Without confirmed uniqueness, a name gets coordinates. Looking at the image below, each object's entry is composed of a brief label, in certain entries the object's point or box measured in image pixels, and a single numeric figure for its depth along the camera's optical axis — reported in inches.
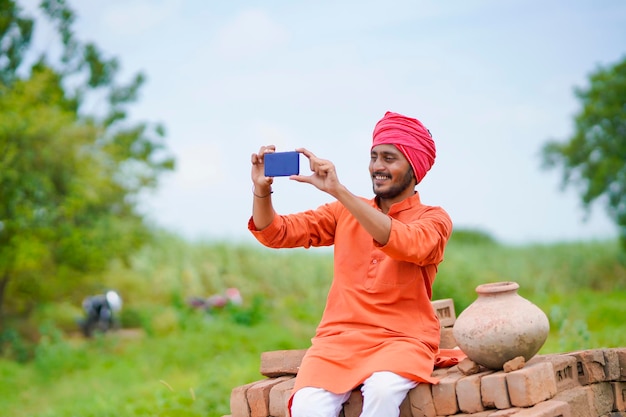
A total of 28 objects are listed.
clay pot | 149.7
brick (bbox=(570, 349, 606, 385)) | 169.5
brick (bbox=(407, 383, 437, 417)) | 149.2
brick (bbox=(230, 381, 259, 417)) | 166.9
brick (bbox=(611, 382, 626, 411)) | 173.4
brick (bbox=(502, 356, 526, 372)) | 148.7
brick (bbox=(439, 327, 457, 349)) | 185.9
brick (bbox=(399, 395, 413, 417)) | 151.2
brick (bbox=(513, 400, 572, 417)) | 139.9
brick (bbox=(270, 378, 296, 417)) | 161.5
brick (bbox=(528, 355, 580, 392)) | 160.1
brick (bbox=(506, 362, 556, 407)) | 144.4
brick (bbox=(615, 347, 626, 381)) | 170.9
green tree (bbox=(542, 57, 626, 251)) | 539.5
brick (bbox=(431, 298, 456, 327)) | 196.4
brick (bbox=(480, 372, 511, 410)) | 146.2
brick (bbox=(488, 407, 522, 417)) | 141.9
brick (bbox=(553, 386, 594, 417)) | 156.1
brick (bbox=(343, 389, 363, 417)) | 151.3
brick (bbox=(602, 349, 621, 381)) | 170.7
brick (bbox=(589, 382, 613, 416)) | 169.0
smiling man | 142.6
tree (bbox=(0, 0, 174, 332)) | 459.2
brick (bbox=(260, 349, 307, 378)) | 173.0
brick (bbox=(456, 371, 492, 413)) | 147.4
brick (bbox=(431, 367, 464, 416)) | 148.3
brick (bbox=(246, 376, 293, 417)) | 165.0
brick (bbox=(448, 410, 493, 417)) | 145.9
